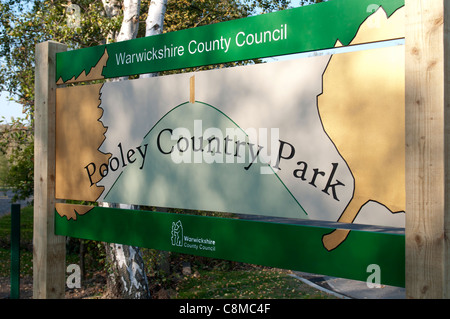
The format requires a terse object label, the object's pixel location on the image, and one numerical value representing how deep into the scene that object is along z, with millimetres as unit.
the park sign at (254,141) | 2754
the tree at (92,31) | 7898
